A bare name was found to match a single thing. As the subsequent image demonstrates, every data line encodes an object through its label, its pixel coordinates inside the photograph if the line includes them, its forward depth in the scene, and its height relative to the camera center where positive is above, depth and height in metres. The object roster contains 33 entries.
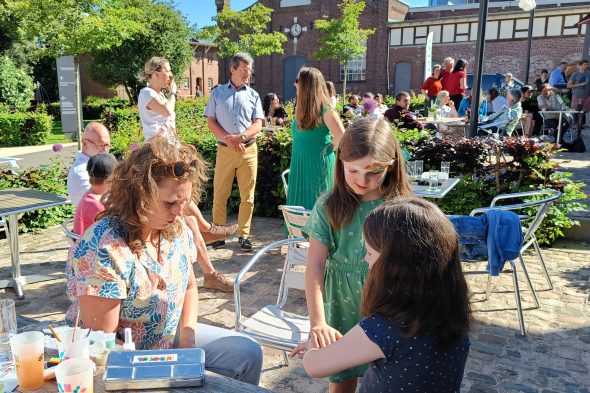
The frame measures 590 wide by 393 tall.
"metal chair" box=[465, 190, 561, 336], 3.39 -0.87
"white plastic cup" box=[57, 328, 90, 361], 1.45 -0.69
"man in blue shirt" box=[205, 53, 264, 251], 5.04 -0.21
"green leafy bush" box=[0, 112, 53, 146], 15.99 -0.52
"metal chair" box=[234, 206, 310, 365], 2.38 -1.07
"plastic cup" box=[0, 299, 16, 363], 1.60 -0.70
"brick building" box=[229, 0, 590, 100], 26.78 +4.60
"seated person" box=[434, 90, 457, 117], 10.08 +0.28
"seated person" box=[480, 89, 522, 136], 9.52 +0.09
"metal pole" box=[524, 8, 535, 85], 15.78 +2.48
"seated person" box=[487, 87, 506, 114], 11.67 +0.45
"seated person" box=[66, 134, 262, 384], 1.71 -0.54
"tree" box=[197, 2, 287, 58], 27.56 +4.55
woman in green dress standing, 4.12 -0.21
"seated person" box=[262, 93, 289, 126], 10.94 +0.18
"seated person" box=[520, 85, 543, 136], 11.98 +0.15
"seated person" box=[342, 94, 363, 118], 12.86 +0.42
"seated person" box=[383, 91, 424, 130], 7.69 +0.05
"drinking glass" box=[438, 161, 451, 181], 4.81 -0.53
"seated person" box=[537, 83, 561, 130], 10.90 +0.40
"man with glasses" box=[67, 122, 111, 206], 3.91 -0.37
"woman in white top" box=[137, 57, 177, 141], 4.92 +0.14
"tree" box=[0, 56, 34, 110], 19.84 +1.06
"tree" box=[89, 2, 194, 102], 25.69 +3.38
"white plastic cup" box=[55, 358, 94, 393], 1.32 -0.70
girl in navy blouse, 1.36 -0.53
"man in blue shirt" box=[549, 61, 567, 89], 14.34 +1.21
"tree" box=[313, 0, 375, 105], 26.44 +4.38
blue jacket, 3.14 -0.72
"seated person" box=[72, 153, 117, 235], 3.45 -0.57
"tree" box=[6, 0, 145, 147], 10.91 +2.03
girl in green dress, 2.03 -0.43
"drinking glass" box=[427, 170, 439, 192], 4.40 -0.56
